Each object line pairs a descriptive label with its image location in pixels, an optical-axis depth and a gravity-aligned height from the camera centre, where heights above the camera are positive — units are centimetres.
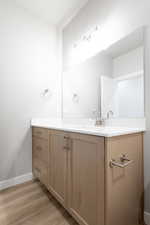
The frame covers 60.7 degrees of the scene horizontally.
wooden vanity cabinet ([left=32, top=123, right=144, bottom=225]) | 86 -50
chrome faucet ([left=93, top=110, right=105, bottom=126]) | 149 -10
